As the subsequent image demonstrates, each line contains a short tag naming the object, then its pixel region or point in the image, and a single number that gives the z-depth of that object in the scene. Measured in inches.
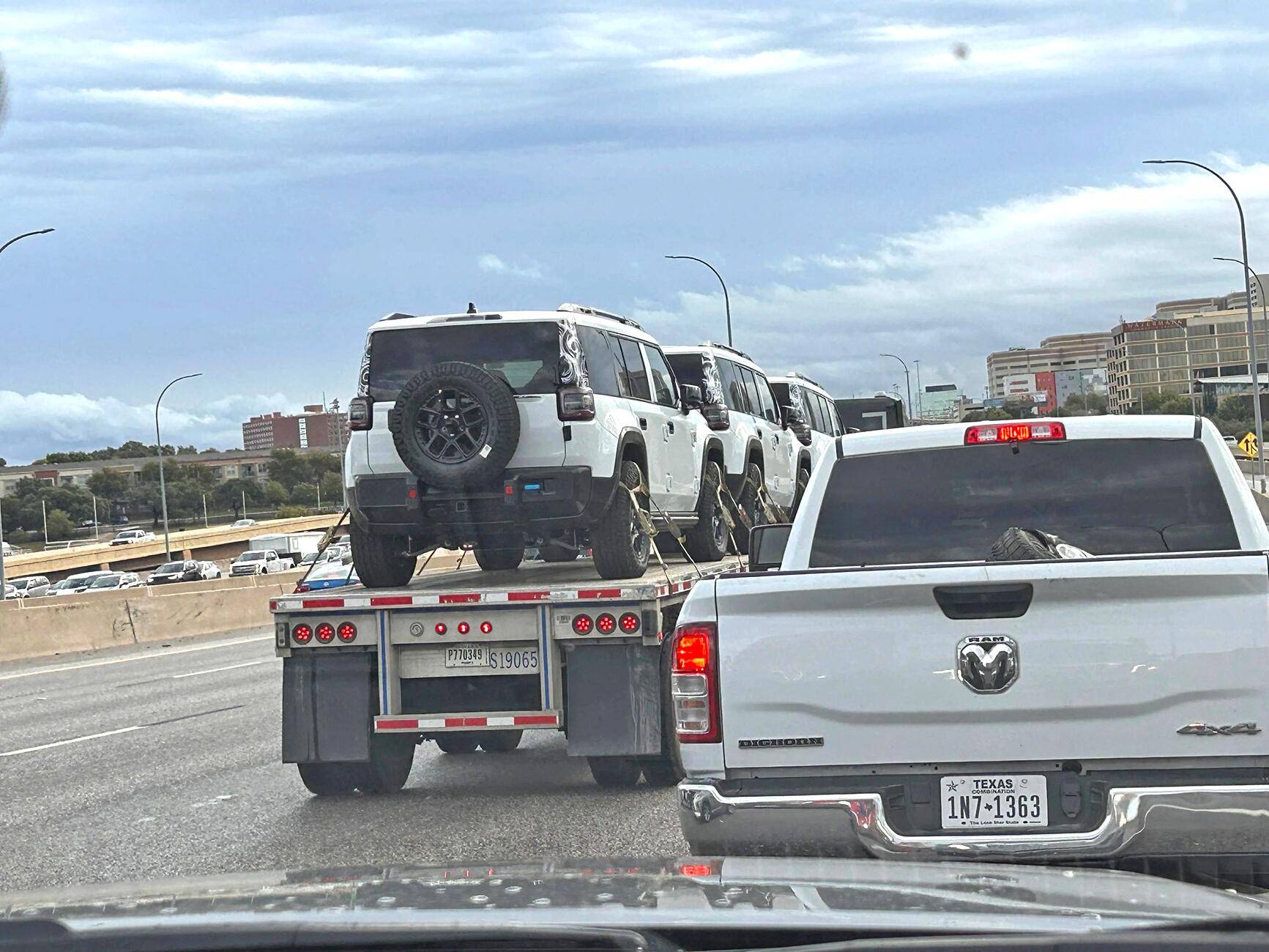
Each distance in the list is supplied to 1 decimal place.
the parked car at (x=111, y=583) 2696.9
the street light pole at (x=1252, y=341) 1792.6
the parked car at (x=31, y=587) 2888.8
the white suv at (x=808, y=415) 856.3
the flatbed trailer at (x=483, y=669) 353.7
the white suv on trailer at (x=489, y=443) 406.6
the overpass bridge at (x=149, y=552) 3971.5
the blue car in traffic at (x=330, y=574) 1423.5
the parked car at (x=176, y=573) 2974.9
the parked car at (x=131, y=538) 4534.5
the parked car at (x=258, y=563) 2903.5
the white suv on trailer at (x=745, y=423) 620.1
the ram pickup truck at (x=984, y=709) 184.1
